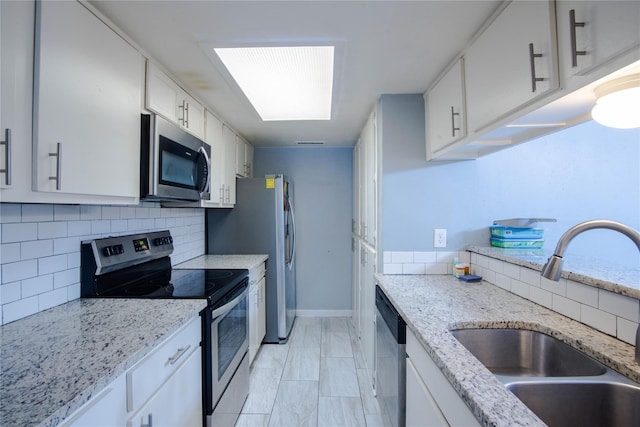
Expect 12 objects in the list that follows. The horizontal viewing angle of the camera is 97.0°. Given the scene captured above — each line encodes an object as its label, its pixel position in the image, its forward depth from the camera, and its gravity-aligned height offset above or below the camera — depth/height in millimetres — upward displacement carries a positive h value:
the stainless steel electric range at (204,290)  1442 -388
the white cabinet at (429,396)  785 -582
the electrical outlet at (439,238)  1931 -132
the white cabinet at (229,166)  2613 +523
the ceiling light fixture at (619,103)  822 +359
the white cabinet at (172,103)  1501 +720
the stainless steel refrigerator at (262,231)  2846 -114
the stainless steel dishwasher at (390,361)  1302 -747
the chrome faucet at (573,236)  818 -65
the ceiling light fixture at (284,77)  1527 +914
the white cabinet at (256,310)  2363 -811
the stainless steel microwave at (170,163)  1425 +328
